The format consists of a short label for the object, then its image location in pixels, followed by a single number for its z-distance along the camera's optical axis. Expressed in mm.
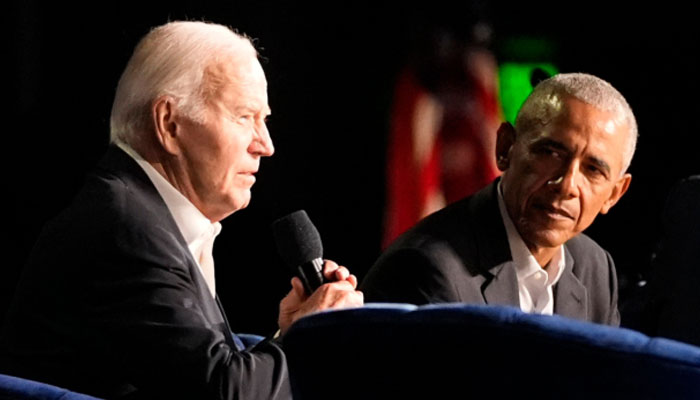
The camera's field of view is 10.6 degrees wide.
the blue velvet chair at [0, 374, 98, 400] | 4261
